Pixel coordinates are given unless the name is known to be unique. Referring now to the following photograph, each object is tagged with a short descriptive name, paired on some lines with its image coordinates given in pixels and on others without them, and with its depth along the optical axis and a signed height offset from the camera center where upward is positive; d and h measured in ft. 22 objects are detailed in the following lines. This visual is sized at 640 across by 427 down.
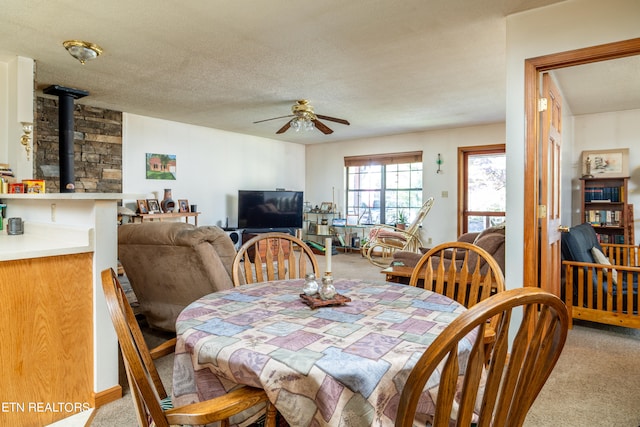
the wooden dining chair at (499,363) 2.06 -0.92
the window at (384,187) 23.22 +1.62
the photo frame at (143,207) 17.57 +0.28
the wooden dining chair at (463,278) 5.13 -0.99
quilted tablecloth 2.86 -1.17
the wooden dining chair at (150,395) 2.56 -1.44
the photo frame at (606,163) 16.14 +2.14
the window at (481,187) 20.53 +1.43
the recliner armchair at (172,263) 7.99 -1.12
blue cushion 10.53 -0.97
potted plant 23.15 -0.47
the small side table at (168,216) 17.33 -0.14
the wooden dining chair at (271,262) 6.41 -0.89
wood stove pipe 13.78 +2.95
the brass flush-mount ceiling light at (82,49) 9.95 +4.41
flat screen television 22.18 +0.22
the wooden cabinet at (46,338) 5.69 -2.01
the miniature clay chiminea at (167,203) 18.57 +0.49
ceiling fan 15.05 +3.83
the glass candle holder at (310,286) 4.85 -0.95
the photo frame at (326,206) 25.95 +0.45
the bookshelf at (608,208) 15.96 +0.18
